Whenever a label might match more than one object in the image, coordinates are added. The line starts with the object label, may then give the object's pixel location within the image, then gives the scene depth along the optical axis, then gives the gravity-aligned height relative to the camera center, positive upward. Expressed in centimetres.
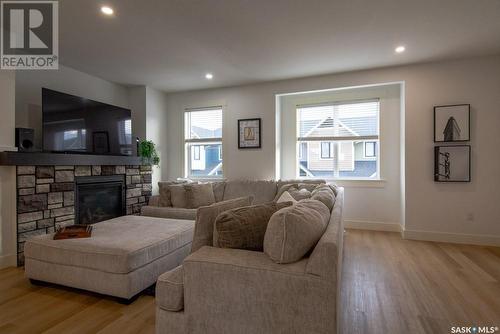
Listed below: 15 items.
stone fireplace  288 -42
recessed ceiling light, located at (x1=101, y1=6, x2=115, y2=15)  236 +148
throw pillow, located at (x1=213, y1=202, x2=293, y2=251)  141 -37
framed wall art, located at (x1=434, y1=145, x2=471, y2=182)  347 +2
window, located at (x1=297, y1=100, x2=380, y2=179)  428 +45
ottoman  196 -79
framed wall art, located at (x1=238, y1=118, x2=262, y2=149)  461 +59
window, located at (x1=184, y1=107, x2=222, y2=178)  504 +47
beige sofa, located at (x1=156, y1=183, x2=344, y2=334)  110 -62
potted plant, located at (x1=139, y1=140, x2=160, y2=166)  456 +25
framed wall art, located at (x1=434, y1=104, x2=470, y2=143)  346 +58
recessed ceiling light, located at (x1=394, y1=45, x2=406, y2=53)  316 +148
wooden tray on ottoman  227 -62
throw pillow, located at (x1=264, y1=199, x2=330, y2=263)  121 -35
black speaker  292 +31
